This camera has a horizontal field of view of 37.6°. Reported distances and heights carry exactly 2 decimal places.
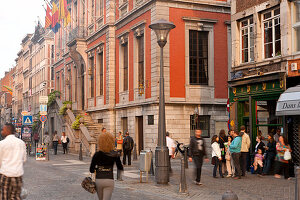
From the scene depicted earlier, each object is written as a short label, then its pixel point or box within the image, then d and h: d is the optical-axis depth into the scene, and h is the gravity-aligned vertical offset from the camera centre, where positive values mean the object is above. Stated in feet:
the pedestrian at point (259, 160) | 53.93 -4.86
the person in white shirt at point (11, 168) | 24.59 -2.57
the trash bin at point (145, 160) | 46.96 -4.16
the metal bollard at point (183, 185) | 37.90 -5.50
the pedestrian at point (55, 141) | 102.80 -4.44
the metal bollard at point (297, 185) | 24.57 -3.61
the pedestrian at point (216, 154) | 50.34 -3.79
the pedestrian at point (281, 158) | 47.80 -4.15
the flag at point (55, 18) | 127.03 +30.16
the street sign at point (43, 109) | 84.79 +2.43
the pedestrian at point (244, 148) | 53.21 -3.31
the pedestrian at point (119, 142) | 74.94 -3.48
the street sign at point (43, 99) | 85.75 +4.49
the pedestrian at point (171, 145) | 56.18 -3.05
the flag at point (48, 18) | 133.08 +31.57
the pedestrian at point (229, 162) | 52.95 -5.08
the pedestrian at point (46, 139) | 91.91 -3.56
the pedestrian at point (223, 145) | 52.84 -2.89
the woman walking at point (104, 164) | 22.90 -2.25
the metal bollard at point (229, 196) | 22.06 -3.78
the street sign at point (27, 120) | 90.53 +0.44
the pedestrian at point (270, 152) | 52.54 -3.76
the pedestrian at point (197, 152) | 44.64 -3.18
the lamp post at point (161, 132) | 44.06 -1.09
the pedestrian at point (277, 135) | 53.76 -1.78
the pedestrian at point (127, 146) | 65.77 -3.65
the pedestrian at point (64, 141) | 103.64 -4.50
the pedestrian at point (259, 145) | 54.54 -3.02
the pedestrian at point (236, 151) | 51.21 -3.55
